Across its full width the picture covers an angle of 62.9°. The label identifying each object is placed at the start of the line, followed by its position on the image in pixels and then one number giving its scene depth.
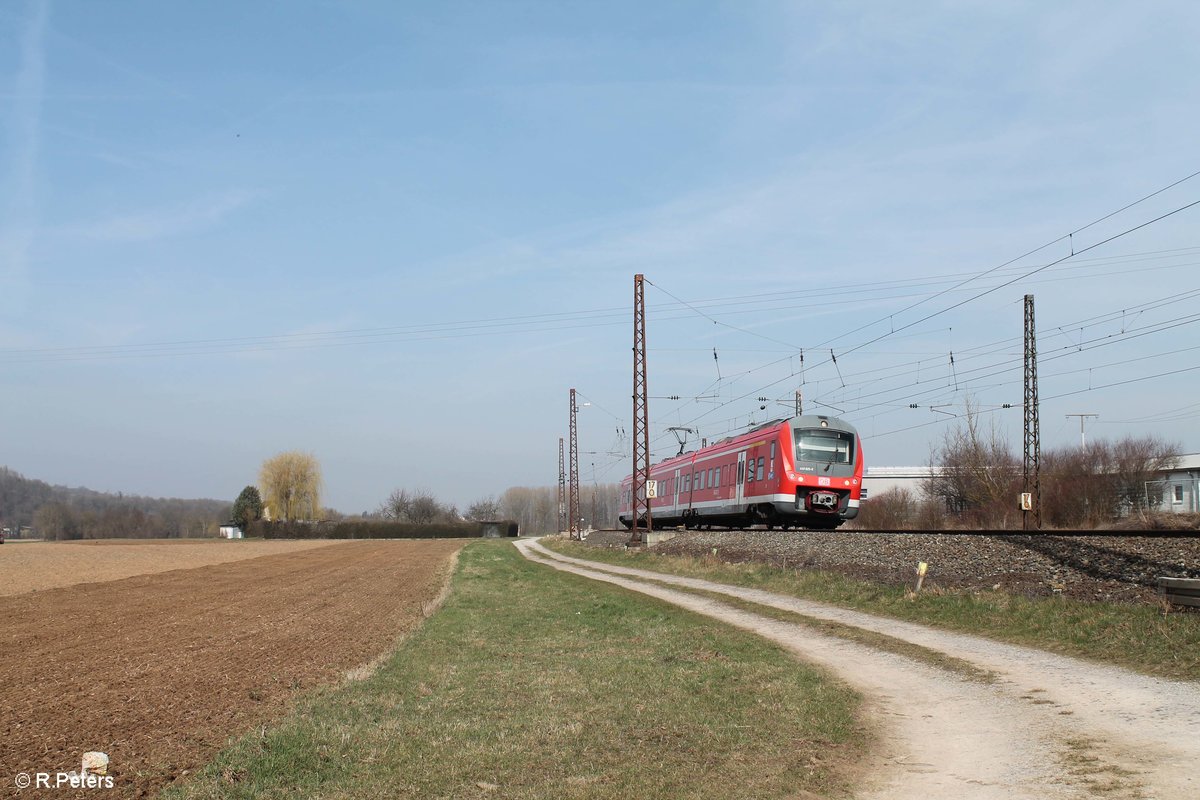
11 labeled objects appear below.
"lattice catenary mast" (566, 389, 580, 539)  69.88
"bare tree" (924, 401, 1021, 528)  47.69
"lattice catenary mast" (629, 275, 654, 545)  39.75
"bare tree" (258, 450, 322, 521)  119.50
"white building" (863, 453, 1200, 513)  55.16
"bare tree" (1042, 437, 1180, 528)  43.53
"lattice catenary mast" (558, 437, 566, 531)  86.62
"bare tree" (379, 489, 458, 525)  133.94
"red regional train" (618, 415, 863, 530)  30.73
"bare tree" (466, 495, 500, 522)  153.75
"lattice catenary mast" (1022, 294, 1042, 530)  34.10
